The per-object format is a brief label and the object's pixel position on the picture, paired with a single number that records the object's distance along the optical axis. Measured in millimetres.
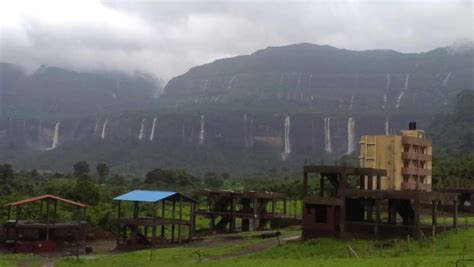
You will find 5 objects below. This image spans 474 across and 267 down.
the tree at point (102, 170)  112938
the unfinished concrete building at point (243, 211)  51938
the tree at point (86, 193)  65481
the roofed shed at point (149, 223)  44344
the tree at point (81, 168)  114719
